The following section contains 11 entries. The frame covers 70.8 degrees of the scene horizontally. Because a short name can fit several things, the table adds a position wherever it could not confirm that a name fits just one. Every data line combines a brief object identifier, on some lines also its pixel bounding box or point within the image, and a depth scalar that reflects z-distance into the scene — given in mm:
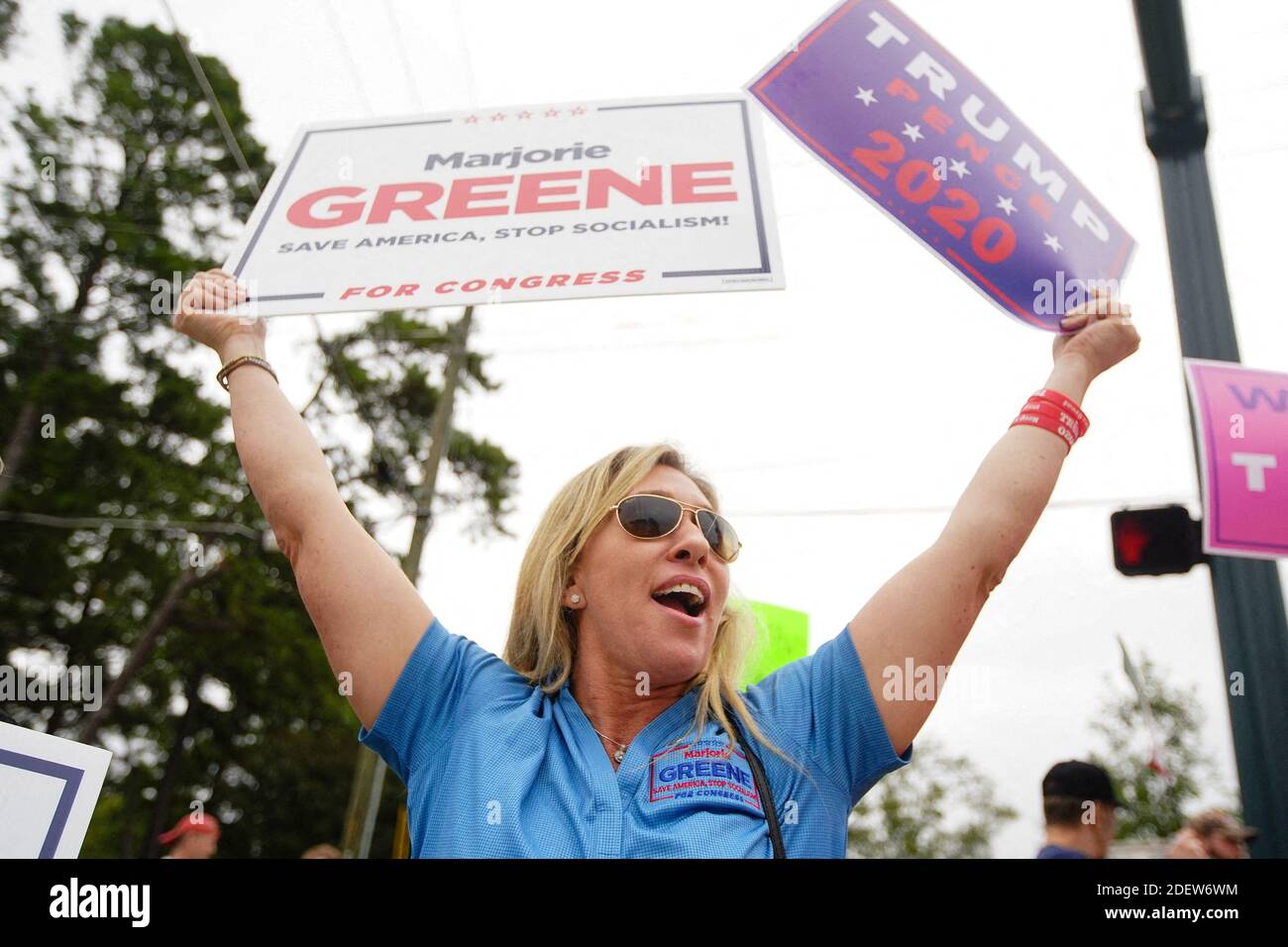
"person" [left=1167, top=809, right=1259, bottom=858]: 2645
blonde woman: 1206
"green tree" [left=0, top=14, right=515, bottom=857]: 9602
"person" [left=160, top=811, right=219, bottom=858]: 3696
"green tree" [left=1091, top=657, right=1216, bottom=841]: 14547
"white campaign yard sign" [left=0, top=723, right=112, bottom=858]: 1333
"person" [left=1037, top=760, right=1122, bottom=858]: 2869
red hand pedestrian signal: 3160
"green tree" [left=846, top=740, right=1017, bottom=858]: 22625
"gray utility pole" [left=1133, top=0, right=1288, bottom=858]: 2449
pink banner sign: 1975
